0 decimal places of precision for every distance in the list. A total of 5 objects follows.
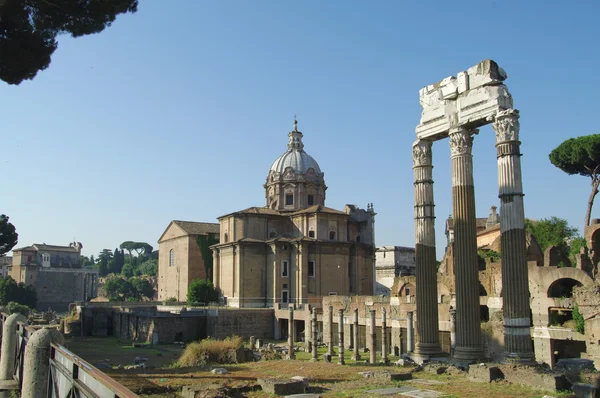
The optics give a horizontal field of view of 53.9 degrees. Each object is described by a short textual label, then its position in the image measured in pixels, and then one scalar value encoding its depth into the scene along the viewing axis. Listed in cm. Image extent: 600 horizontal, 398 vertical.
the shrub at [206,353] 2042
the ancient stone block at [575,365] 1392
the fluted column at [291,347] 2389
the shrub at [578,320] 1978
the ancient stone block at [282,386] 1253
